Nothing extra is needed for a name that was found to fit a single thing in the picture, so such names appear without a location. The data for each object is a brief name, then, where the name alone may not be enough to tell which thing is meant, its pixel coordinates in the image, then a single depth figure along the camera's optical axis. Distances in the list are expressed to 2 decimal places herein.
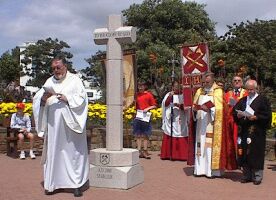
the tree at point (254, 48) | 23.56
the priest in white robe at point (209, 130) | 6.48
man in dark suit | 6.09
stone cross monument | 5.63
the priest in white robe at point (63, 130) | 5.25
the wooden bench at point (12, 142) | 8.47
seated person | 8.34
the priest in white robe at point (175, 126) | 8.29
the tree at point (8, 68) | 33.04
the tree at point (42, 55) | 34.76
